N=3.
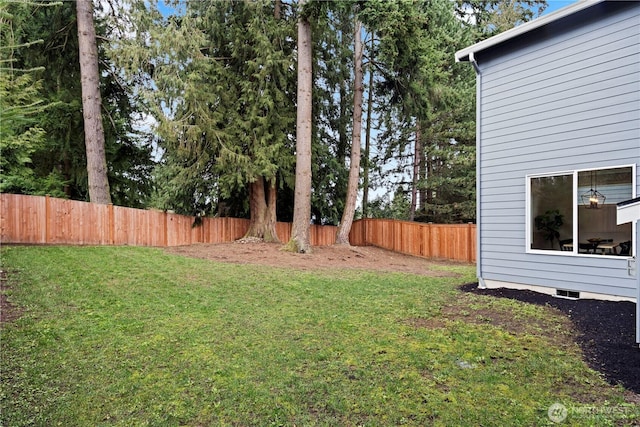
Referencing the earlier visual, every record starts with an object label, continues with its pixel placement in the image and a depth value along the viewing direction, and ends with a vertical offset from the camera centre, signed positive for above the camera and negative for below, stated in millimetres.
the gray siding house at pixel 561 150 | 5117 +987
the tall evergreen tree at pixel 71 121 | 11359 +3053
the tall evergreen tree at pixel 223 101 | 10547 +3488
